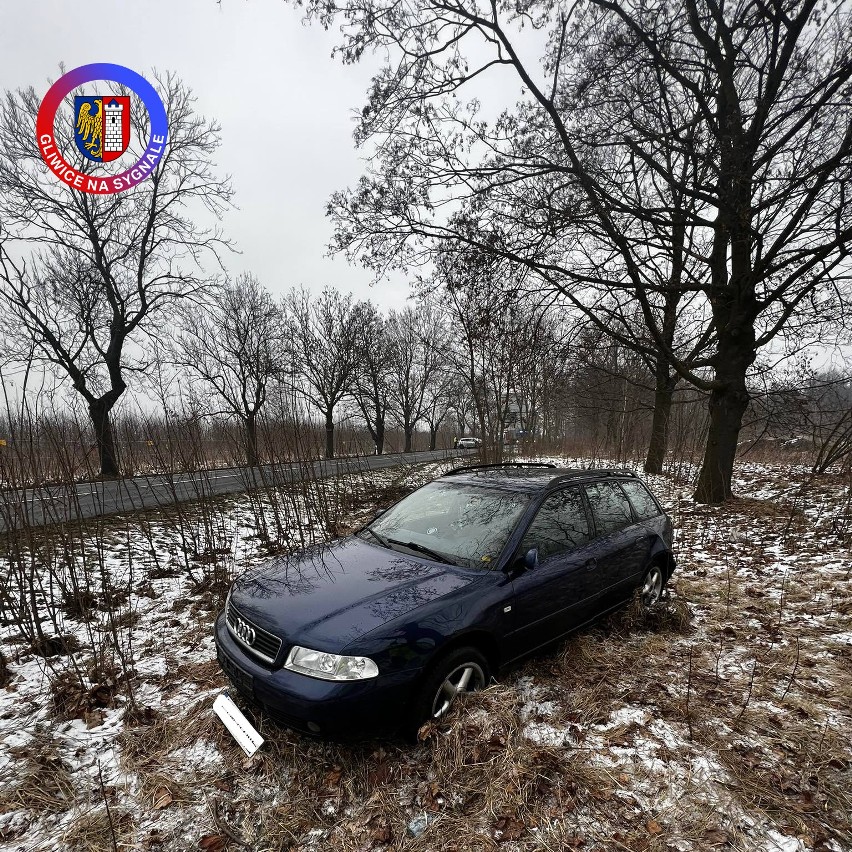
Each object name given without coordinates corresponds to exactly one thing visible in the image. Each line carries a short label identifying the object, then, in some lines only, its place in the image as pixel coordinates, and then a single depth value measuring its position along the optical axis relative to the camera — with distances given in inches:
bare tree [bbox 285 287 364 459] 1132.5
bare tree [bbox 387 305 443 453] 1598.2
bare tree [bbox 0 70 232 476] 571.2
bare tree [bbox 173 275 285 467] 1019.9
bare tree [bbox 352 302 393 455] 1204.0
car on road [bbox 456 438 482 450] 1652.2
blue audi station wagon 91.8
